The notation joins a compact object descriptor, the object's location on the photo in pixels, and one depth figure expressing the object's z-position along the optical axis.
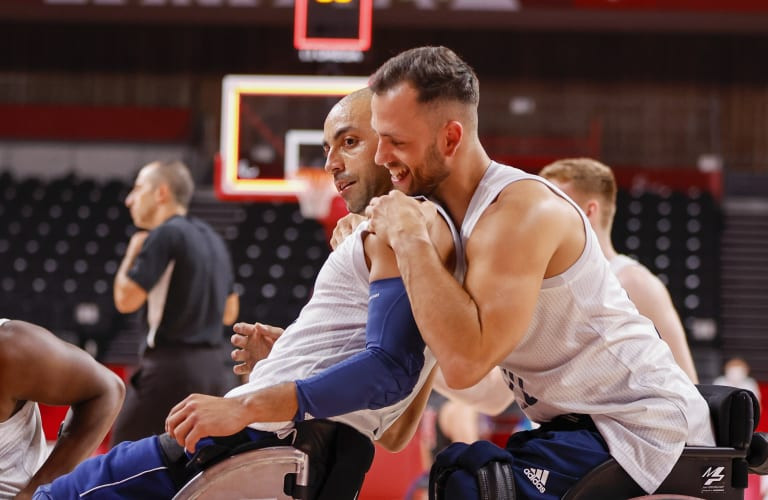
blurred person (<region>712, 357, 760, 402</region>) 10.24
